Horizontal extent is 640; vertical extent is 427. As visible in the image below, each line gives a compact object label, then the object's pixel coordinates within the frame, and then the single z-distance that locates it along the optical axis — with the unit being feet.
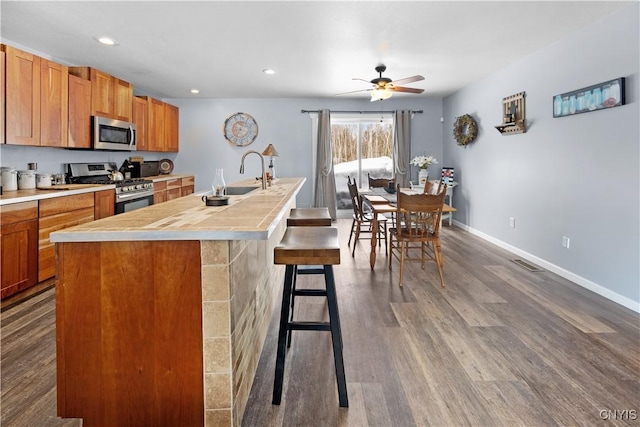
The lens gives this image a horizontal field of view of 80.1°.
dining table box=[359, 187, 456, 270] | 13.36
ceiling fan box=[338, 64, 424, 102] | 15.35
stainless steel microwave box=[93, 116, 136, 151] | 14.97
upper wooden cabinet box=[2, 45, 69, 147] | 11.00
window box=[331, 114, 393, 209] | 24.85
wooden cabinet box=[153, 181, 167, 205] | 18.44
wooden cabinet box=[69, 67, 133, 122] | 14.58
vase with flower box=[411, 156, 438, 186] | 22.07
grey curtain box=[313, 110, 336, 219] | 23.98
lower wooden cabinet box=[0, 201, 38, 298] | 9.81
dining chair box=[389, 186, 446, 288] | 11.39
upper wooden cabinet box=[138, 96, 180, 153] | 19.83
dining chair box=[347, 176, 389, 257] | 15.02
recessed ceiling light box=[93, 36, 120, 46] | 12.51
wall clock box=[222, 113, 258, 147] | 24.08
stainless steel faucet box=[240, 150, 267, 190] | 10.87
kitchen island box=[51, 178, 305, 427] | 4.96
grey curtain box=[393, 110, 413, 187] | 24.12
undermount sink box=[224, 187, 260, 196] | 11.84
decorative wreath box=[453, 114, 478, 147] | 19.66
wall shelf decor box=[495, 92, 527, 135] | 15.06
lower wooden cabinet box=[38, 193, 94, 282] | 11.08
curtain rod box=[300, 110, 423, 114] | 24.11
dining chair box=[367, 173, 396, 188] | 19.34
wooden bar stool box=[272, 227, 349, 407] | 5.89
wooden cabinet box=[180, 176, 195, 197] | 22.14
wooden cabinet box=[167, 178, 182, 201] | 20.18
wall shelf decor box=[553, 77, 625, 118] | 10.21
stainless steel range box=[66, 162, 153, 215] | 15.42
